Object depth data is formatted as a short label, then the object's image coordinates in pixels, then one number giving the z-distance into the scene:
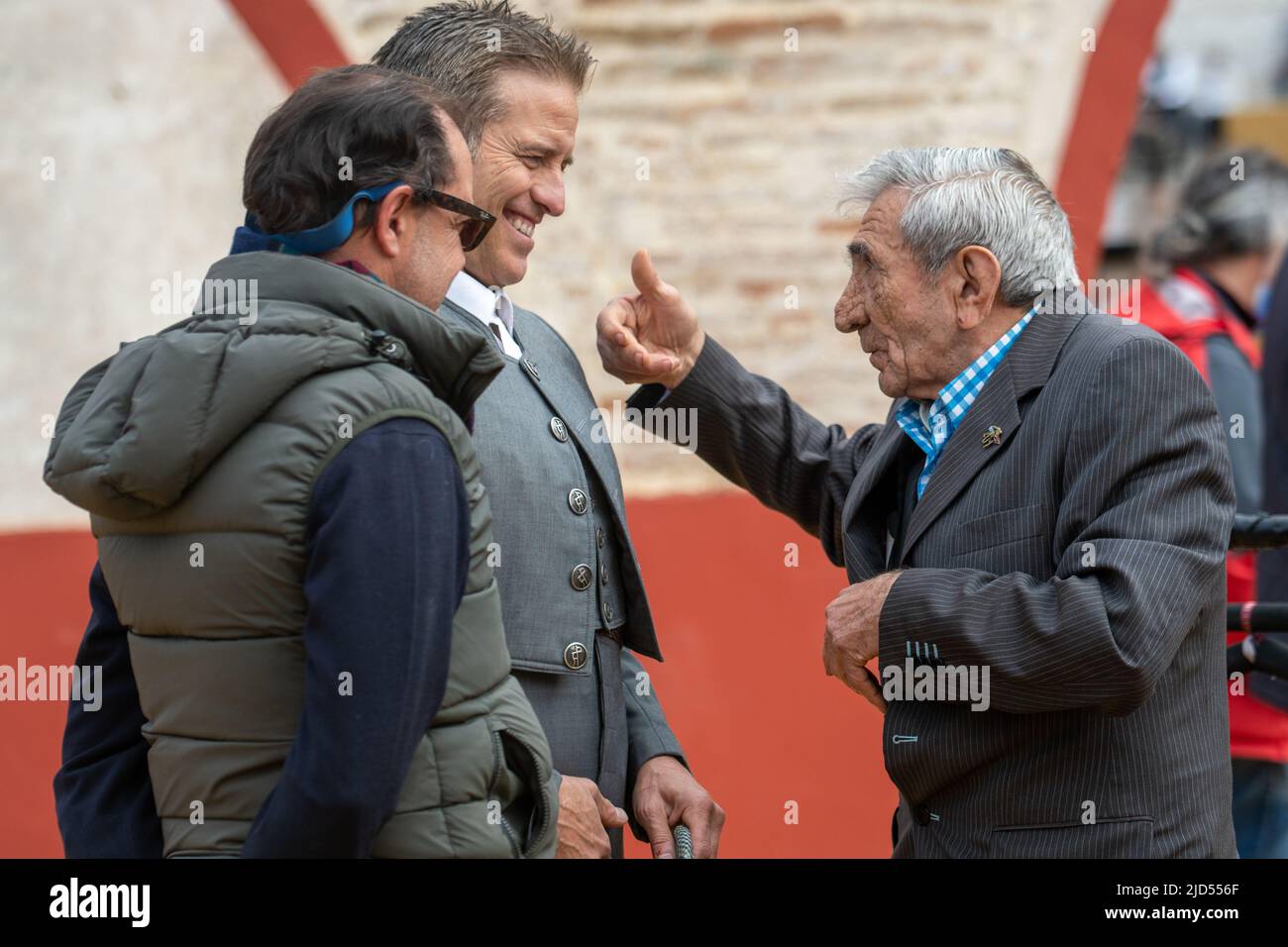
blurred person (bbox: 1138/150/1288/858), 3.91
